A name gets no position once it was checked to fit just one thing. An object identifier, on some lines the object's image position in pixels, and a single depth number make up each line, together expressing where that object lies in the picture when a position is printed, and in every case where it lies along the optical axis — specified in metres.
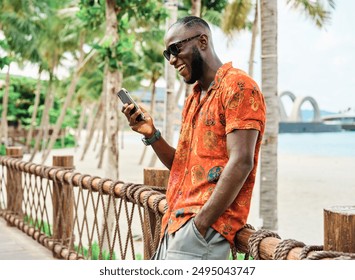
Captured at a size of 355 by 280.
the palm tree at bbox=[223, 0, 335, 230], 5.92
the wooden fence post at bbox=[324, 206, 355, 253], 1.59
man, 1.73
